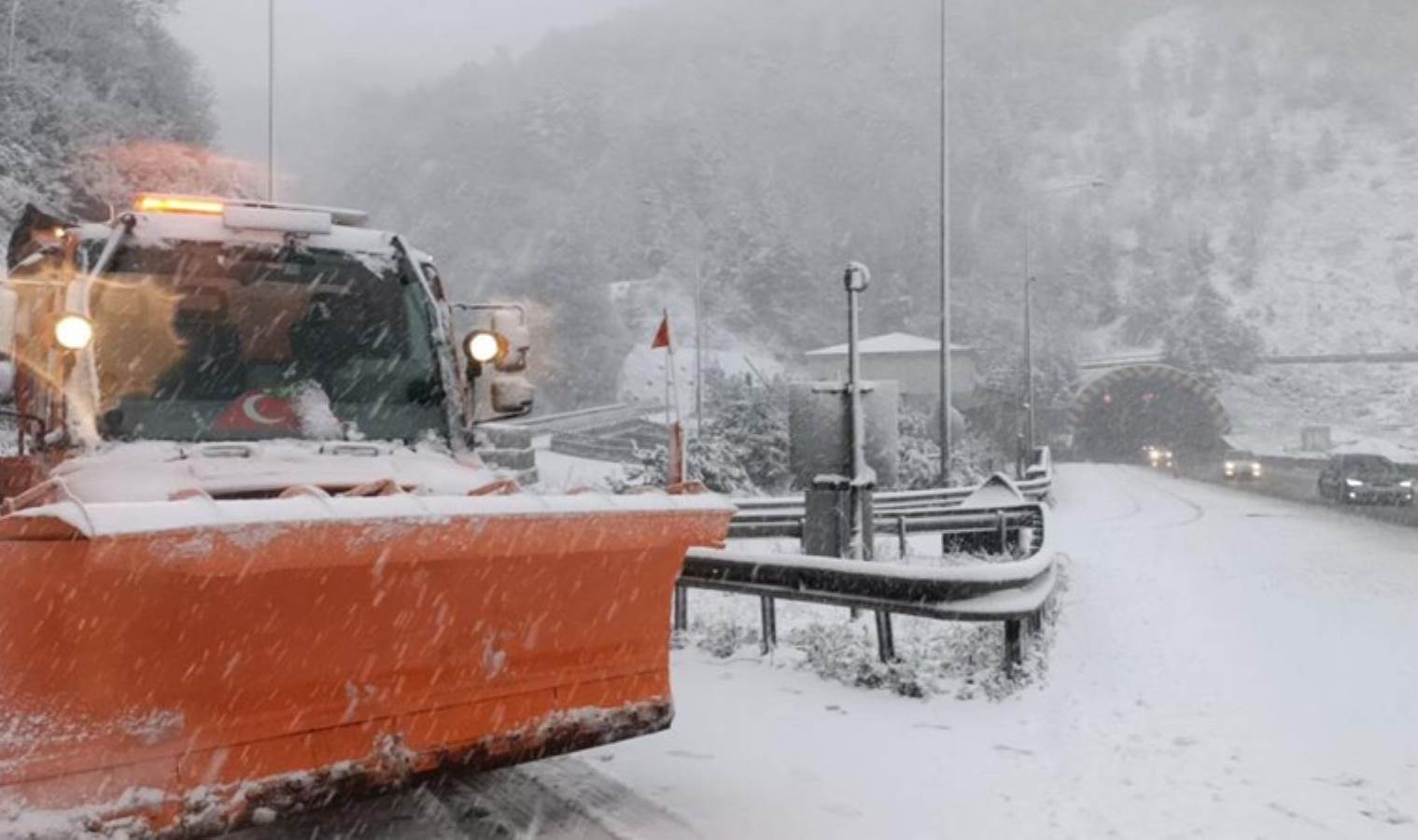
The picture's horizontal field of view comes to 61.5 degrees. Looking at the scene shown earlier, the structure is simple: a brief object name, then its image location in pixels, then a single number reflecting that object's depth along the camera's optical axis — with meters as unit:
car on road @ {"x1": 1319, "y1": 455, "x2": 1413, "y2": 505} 28.67
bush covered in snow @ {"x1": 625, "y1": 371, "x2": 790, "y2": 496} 24.72
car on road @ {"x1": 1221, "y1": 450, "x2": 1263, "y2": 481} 43.34
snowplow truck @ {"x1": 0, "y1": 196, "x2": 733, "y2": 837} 3.73
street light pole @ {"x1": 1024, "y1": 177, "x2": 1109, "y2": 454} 40.19
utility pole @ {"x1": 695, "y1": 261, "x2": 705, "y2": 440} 35.15
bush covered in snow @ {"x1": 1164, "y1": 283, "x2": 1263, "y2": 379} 85.19
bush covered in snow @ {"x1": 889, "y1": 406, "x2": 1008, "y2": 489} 28.75
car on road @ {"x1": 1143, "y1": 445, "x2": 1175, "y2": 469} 58.19
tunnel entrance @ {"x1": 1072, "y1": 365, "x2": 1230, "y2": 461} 68.44
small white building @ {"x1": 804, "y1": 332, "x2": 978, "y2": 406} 67.25
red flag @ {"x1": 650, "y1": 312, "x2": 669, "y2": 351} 15.72
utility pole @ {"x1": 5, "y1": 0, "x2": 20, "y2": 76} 25.95
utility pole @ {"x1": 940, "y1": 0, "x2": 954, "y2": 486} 22.39
